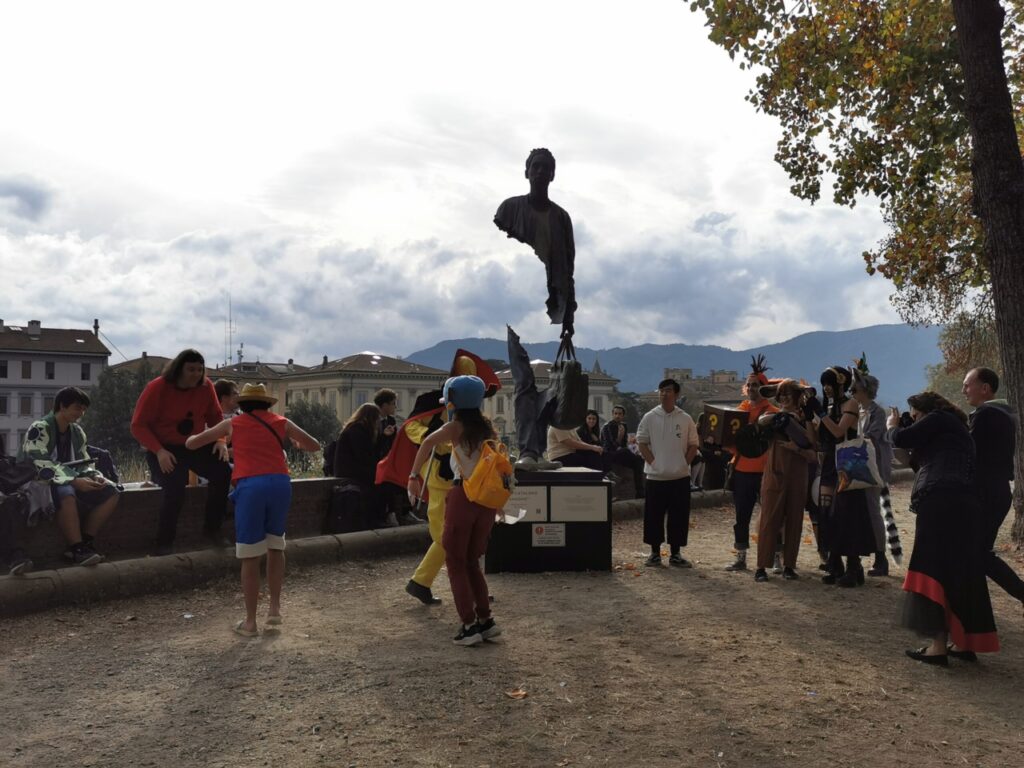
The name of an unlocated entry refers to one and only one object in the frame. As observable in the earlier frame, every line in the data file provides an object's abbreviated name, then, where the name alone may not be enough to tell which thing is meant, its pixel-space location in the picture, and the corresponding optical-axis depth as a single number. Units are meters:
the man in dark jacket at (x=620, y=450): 13.88
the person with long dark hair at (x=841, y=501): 7.93
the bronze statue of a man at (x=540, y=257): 10.17
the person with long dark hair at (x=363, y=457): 10.04
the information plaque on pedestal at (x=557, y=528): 8.52
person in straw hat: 6.13
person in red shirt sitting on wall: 7.45
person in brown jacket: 8.13
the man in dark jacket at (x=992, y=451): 6.50
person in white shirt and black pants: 8.83
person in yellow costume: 6.91
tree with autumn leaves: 13.18
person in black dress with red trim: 5.59
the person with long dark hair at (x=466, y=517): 5.80
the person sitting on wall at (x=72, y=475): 7.11
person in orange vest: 8.91
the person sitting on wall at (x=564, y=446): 11.34
